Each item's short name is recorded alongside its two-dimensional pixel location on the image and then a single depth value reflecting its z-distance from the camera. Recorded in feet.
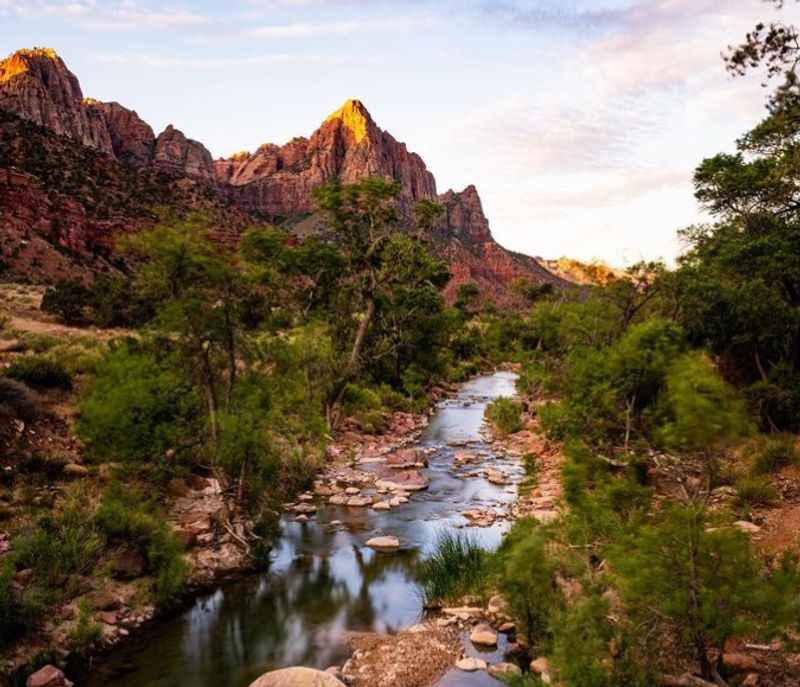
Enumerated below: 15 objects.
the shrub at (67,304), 113.09
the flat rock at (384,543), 49.14
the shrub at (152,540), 38.14
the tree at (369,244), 88.17
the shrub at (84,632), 31.73
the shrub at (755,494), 43.96
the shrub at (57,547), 34.63
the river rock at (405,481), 66.28
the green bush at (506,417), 98.89
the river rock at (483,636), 33.30
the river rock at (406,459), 75.97
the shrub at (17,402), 52.37
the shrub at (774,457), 50.29
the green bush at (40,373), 61.26
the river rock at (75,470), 47.91
